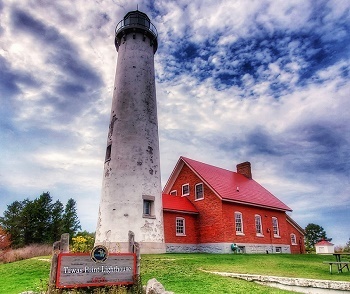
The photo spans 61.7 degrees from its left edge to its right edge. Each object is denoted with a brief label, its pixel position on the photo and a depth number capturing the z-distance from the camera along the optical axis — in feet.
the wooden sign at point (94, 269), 21.16
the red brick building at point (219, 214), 74.13
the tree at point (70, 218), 140.50
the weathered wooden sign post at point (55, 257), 20.67
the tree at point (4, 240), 117.39
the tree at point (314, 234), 195.72
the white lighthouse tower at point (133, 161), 57.67
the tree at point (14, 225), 119.65
